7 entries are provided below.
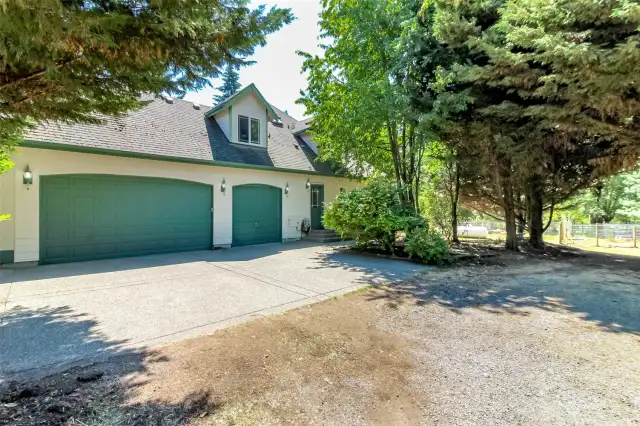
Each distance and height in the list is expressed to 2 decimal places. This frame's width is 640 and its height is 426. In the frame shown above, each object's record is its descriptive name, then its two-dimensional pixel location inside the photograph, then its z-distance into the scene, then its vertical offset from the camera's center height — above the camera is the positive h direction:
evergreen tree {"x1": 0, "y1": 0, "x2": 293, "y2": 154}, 1.90 +1.22
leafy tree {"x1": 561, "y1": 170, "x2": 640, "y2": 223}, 20.22 +0.97
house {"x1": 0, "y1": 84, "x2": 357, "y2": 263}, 7.66 +0.94
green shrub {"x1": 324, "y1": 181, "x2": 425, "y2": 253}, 9.18 +0.01
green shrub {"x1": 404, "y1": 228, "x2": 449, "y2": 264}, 8.42 -0.84
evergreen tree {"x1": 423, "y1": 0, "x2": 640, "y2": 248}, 6.11 +2.90
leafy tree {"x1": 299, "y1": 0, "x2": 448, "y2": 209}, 9.06 +4.20
